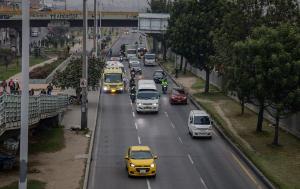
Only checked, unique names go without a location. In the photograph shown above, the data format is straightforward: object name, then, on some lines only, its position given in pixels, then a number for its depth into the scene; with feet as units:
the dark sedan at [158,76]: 260.31
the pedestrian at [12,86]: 179.86
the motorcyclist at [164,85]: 224.53
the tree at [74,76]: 187.52
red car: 198.49
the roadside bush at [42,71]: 260.01
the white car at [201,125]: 142.61
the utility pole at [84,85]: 147.84
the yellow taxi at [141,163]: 106.22
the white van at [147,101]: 176.45
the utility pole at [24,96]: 67.41
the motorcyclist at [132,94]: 203.31
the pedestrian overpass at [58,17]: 419.39
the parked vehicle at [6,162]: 107.96
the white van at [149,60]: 349.16
